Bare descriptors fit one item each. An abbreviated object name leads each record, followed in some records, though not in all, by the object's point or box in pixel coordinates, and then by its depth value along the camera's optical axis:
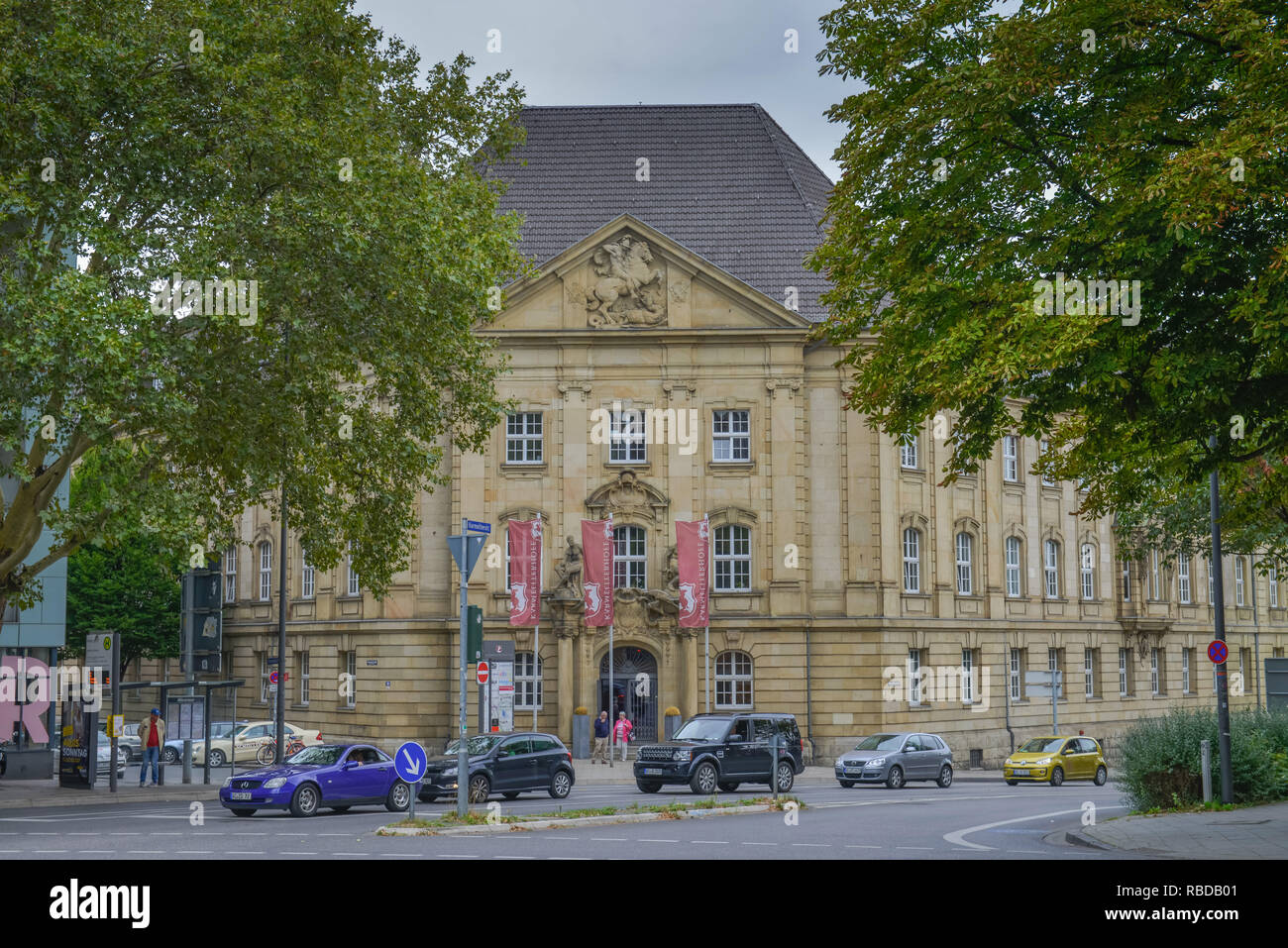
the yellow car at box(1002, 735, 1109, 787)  37.72
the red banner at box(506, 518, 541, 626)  42.19
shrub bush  23.56
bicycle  43.56
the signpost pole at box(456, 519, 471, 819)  20.39
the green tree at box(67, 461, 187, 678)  58.22
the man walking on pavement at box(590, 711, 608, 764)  42.84
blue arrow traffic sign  20.03
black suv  29.19
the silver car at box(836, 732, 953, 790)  35.19
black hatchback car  27.42
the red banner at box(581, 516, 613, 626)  42.56
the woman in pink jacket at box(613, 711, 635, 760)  42.91
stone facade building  45.19
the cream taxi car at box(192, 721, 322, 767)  42.94
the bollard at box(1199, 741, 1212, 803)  22.69
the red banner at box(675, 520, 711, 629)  42.58
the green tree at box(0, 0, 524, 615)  21.72
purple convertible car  24.64
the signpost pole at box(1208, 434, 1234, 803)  22.97
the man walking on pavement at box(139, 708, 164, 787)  33.81
